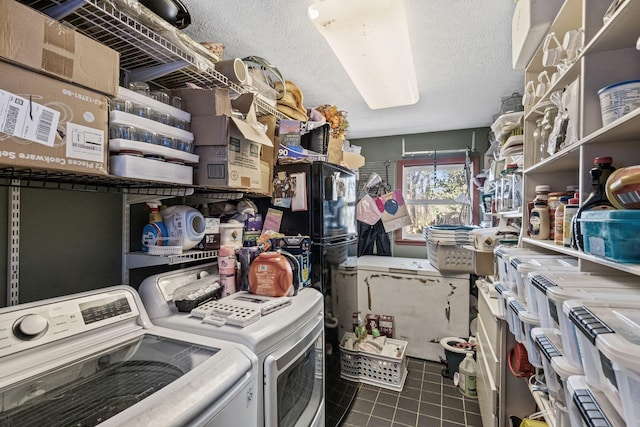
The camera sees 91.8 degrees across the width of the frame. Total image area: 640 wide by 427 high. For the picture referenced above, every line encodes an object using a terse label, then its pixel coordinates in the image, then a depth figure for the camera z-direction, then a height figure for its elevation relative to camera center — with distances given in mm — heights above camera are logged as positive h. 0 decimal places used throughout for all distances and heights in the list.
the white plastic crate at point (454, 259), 2824 -409
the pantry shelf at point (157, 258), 1382 -207
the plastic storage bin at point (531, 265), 1023 -173
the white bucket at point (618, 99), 757 +292
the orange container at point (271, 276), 1472 -301
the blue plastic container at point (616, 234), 665 -43
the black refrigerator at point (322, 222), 1884 -56
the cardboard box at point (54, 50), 708 +417
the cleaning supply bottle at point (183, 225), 1440 -56
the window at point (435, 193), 3582 +254
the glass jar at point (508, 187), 1910 +176
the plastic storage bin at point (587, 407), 581 -383
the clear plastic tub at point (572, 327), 647 -265
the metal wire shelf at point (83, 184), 1057 +120
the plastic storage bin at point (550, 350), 844 -371
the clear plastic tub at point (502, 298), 1335 -400
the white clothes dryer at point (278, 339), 1094 -489
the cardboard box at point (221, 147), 1261 +277
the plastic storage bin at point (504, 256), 1377 -192
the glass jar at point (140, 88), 1196 +486
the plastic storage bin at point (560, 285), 761 -180
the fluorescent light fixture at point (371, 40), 1270 +830
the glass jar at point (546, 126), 1334 +389
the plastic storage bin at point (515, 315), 1161 -413
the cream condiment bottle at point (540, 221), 1294 -26
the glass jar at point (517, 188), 1732 +150
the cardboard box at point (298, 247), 1718 -186
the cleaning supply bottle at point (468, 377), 2361 -1247
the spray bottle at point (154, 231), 1444 -84
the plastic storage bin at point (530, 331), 1033 -422
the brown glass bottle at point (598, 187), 829 +76
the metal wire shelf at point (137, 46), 905 +596
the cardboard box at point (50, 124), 713 +224
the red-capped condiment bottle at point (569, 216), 989 -4
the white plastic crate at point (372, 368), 2467 -1247
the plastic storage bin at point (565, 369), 741 -374
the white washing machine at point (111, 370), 709 -446
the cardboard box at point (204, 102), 1268 +460
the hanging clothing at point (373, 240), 3814 -323
